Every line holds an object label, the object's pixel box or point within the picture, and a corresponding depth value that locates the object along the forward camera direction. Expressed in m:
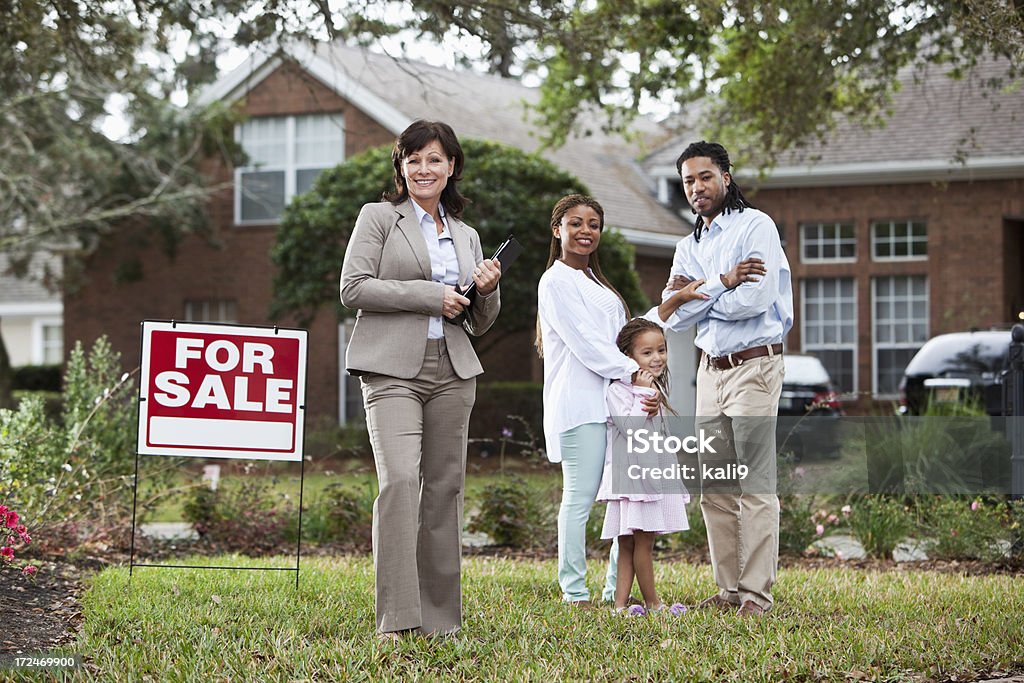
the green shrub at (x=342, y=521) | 10.27
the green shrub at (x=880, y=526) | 9.59
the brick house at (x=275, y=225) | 22.67
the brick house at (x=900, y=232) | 21.52
